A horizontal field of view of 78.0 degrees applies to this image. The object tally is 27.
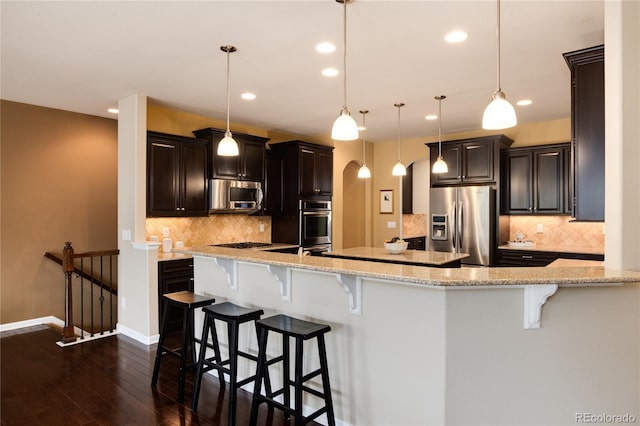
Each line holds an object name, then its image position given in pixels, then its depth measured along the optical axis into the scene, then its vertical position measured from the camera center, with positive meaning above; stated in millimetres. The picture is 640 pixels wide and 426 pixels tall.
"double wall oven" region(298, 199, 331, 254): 6117 -173
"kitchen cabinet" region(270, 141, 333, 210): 6094 +696
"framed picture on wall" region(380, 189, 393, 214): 7473 +260
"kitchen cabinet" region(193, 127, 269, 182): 5234 +779
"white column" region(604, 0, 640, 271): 2168 +436
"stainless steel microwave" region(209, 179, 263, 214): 5254 +259
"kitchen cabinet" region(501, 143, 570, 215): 5398 +485
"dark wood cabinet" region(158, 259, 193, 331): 4391 -746
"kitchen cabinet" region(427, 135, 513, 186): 5738 +816
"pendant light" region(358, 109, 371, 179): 5254 +1214
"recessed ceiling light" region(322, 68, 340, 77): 3627 +1335
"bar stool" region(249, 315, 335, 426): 2303 -893
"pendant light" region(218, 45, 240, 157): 3346 +575
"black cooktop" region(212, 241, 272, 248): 5453 -421
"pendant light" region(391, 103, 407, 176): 5139 +582
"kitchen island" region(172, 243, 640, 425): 2070 -699
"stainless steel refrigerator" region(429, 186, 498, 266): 5617 -107
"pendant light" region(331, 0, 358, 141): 2602 +584
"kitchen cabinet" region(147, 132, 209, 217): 4621 +483
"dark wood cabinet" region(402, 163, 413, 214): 7419 +427
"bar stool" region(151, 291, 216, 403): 3019 -877
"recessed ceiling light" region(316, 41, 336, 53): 3062 +1324
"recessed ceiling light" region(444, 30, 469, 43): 2865 +1321
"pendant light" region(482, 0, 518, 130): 2160 +558
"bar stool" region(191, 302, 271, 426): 2547 -860
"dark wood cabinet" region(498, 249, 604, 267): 4931 -556
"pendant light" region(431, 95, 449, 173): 4906 +605
